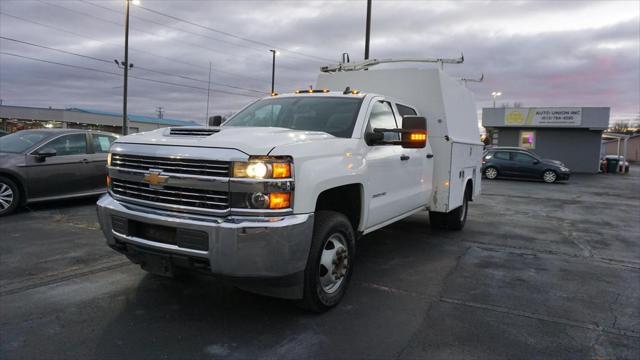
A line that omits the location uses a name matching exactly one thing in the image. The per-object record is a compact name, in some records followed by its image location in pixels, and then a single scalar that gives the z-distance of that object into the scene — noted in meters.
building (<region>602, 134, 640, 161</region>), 63.72
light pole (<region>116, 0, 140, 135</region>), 24.05
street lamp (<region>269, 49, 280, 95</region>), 37.33
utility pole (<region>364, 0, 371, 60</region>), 15.45
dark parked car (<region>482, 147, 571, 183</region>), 21.27
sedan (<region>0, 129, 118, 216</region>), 7.97
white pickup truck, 3.33
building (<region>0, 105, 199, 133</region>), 56.15
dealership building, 29.28
